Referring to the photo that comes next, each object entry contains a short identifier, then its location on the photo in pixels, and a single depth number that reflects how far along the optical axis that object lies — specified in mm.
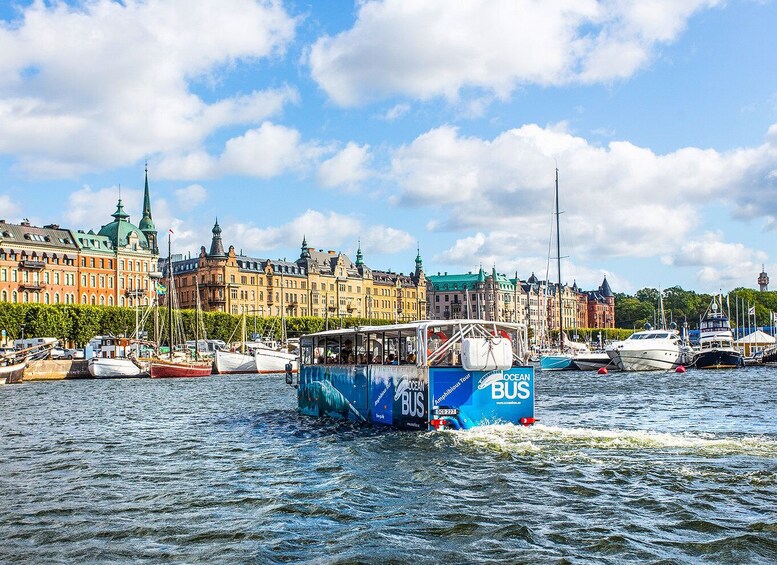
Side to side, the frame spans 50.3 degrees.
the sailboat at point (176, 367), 86000
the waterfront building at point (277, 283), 162375
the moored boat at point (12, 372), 73375
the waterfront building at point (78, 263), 130500
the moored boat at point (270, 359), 97000
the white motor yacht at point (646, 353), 81312
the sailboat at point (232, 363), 96000
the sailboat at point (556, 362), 94188
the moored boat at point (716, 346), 87688
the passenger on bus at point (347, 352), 31875
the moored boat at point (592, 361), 86625
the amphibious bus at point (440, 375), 25547
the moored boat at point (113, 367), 84750
